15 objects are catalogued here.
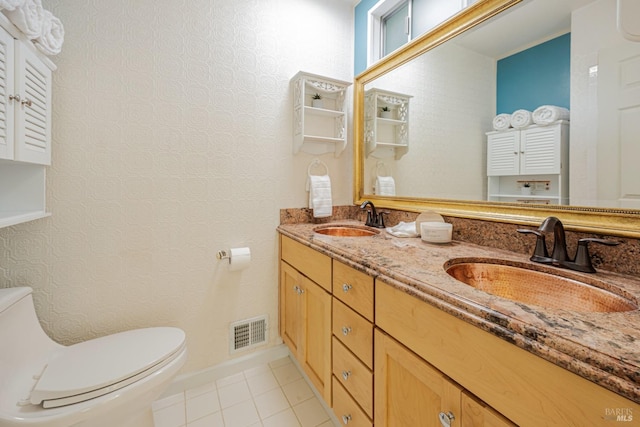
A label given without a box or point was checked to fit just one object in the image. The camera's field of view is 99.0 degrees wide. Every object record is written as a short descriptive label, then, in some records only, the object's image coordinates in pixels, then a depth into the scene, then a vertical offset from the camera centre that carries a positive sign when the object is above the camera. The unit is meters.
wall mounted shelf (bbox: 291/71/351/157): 1.68 +0.63
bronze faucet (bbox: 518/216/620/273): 0.80 -0.12
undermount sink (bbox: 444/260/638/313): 0.70 -0.22
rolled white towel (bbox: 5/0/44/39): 0.87 +0.63
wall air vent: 1.65 -0.77
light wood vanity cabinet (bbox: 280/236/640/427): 0.47 -0.37
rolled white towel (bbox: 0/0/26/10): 0.80 +0.61
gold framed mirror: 0.82 +0.06
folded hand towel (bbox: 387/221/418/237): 1.34 -0.10
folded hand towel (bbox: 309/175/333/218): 1.77 +0.09
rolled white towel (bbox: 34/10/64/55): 1.02 +0.67
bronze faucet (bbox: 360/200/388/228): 1.66 -0.04
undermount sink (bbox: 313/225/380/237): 1.67 -0.13
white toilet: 0.86 -0.59
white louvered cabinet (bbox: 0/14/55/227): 0.89 +0.30
